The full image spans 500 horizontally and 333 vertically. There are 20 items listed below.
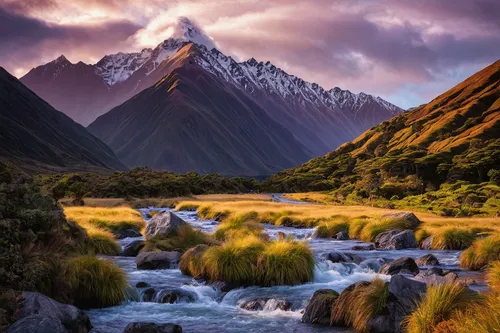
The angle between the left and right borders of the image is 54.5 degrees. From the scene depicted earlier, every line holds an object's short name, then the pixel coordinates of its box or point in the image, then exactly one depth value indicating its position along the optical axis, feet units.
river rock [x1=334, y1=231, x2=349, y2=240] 135.40
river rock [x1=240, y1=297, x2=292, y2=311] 61.16
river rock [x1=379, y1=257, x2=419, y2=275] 77.41
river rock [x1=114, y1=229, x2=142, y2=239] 132.59
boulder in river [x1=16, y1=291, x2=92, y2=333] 47.32
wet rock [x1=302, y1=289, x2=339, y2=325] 55.26
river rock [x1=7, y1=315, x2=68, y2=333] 43.85
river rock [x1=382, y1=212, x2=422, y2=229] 138.55
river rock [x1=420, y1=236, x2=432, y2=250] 115.24
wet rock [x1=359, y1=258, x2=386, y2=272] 85.18
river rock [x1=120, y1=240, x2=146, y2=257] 99.45
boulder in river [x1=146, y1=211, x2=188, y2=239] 104.58
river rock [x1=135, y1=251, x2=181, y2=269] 84.74
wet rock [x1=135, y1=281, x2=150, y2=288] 69.30
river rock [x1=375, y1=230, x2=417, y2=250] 115.14
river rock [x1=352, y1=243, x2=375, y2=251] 111.55
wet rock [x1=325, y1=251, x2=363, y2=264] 89.10
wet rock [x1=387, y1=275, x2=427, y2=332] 48.67
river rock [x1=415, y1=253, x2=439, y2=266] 88.63
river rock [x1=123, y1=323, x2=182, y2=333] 47.32
